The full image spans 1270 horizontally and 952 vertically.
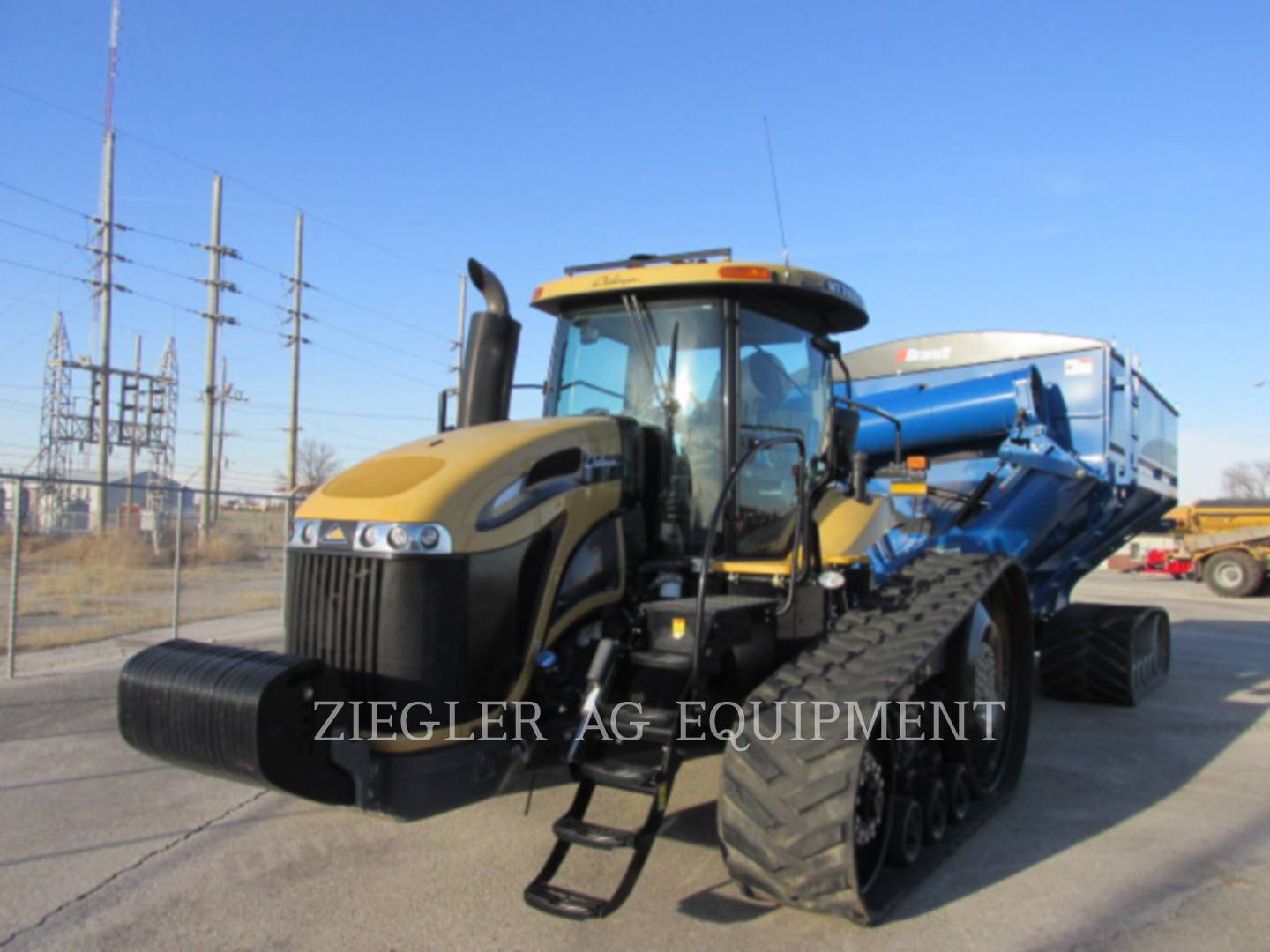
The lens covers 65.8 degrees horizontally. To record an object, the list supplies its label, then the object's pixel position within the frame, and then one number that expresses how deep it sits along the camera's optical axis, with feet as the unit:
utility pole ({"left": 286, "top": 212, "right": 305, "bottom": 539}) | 91.86
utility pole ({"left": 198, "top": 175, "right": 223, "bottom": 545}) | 84.07
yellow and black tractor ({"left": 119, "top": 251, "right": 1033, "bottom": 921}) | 11.58
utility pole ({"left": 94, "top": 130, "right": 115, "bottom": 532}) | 77.77
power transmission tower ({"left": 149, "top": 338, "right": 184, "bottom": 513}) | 150.10
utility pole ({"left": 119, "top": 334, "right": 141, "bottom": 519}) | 132.87
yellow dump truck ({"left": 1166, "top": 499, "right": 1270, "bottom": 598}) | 75.56
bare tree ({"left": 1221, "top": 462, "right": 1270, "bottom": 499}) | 243.40
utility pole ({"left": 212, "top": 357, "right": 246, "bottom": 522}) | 169.58
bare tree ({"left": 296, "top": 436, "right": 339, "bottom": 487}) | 159.47
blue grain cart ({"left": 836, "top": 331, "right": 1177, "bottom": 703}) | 23.03
